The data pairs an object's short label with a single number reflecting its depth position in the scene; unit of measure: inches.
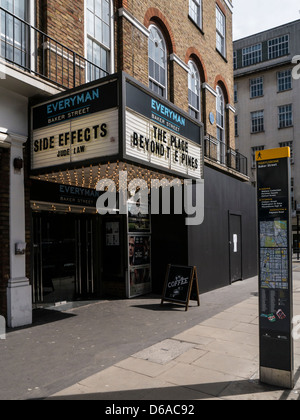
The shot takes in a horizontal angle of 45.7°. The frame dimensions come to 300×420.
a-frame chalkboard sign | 343.6
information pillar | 165.2
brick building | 282.8
